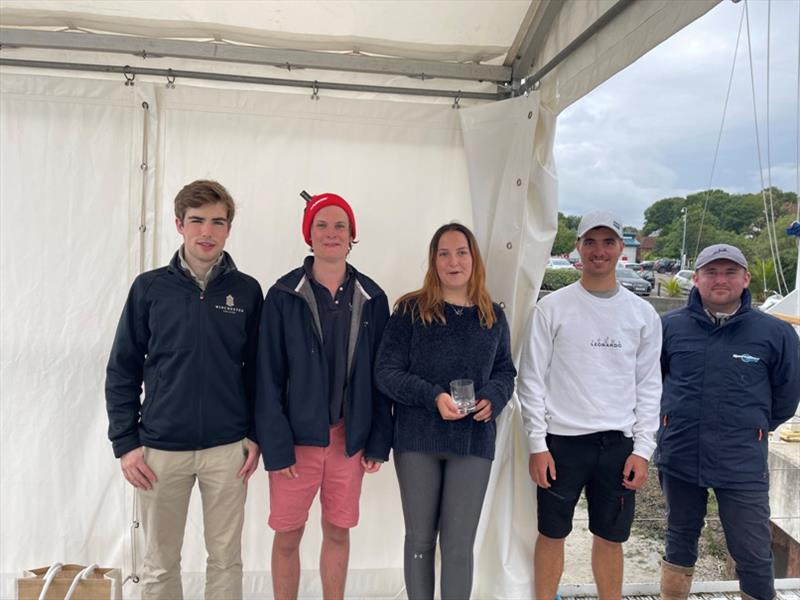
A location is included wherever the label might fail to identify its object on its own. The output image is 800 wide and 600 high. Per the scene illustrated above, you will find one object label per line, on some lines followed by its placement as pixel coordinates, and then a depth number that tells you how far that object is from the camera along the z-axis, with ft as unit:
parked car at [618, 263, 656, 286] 67.90
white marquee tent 7.02
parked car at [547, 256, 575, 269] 53.40
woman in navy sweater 6.00
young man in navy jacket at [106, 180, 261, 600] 5.70
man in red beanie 5.91
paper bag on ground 6.53
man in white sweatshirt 6.37
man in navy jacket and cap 6.75
